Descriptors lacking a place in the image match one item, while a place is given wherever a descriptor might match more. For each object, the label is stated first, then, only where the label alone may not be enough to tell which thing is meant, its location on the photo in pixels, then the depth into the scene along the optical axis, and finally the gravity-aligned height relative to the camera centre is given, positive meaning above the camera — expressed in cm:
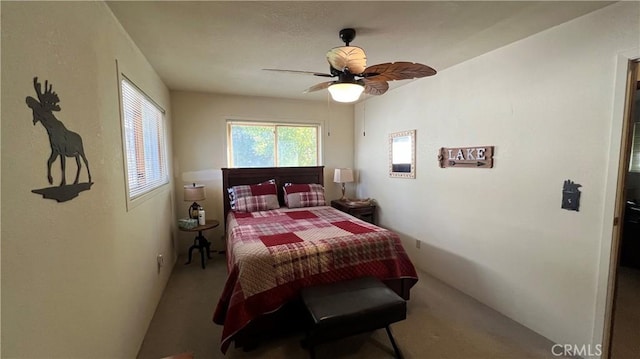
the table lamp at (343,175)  423 -25
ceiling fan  177 +65
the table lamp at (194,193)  337 -43
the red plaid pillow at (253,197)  348 -51
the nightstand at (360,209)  396 -76
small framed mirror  329 +8
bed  189 -84
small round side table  332 -106
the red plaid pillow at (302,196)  371 -51
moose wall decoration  93 +9
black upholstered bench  163 -97
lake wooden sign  242 +3
